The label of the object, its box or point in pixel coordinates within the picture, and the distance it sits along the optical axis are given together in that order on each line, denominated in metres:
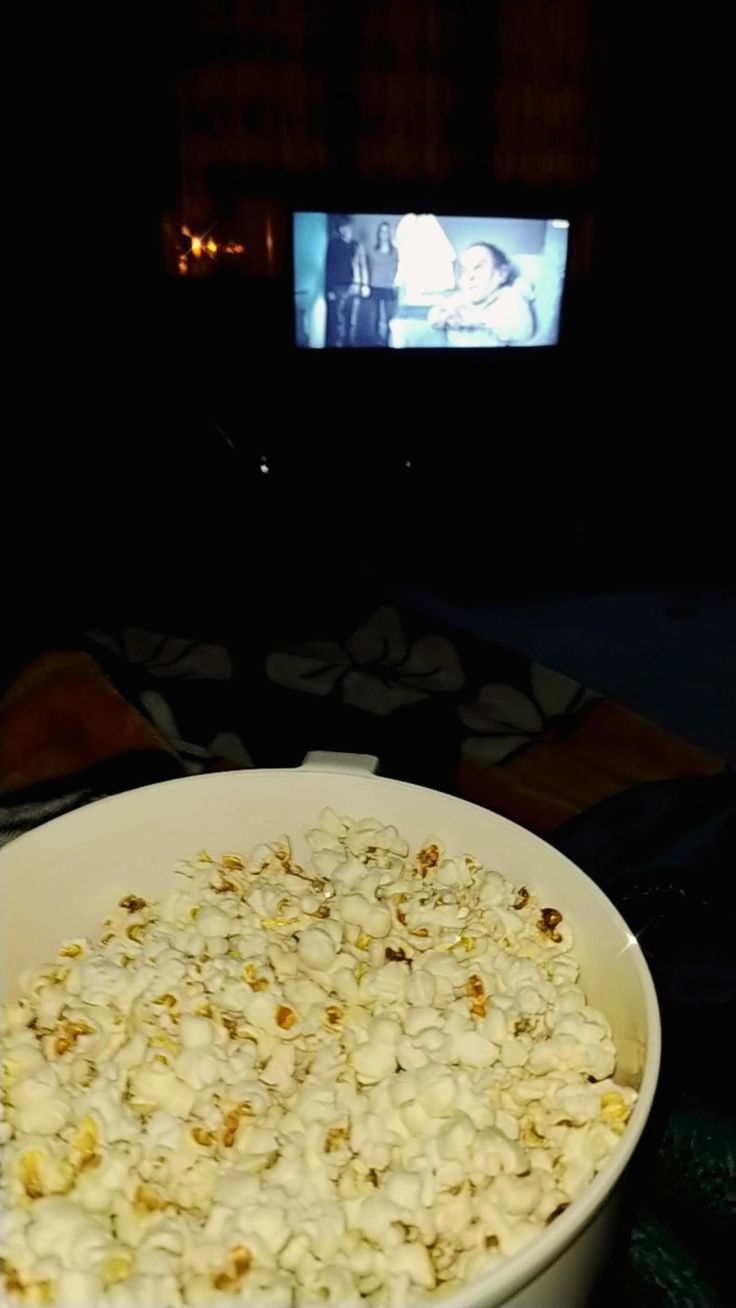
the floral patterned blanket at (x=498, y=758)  0.45
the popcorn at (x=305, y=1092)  0.36
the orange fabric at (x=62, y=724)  0.78
